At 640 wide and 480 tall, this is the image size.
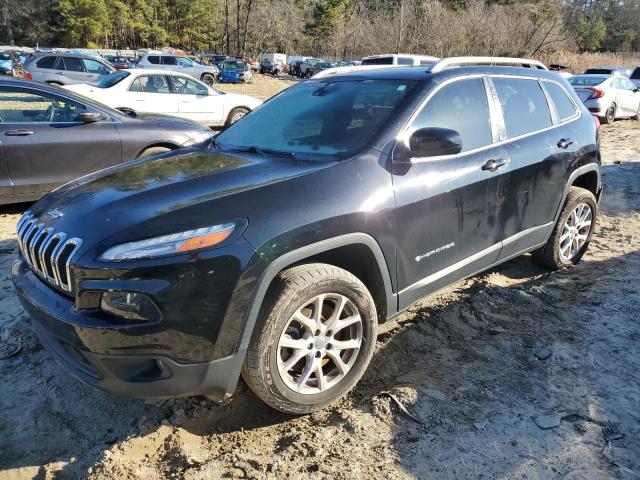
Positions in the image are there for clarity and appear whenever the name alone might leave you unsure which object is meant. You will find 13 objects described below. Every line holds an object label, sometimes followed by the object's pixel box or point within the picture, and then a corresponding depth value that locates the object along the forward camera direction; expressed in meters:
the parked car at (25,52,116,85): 17.44
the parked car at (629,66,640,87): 20.24
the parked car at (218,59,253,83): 34.66
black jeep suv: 2.16
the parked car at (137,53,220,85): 25.42
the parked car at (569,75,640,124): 13.99
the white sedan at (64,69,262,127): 10.68
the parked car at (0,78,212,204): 5.49
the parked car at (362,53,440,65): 14.81
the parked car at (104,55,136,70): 28.01
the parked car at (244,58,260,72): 48.19
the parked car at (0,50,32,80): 29.71
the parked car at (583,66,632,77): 18.41
